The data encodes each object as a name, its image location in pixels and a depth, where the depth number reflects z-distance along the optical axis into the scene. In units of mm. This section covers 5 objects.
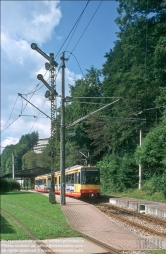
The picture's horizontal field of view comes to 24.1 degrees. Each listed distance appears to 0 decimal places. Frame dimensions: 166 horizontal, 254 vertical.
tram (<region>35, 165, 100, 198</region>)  33750
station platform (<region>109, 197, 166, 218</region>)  21958
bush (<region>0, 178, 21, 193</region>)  49478
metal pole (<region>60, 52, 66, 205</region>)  24047
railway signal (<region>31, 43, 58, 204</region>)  23895
